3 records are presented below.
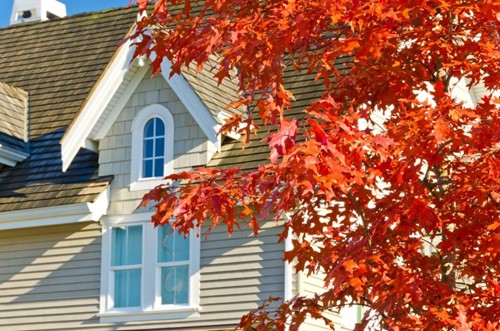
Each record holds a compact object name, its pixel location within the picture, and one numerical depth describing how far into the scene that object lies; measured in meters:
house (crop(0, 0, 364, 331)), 20.75
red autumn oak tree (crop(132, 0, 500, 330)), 9.16
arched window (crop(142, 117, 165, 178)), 22.06
